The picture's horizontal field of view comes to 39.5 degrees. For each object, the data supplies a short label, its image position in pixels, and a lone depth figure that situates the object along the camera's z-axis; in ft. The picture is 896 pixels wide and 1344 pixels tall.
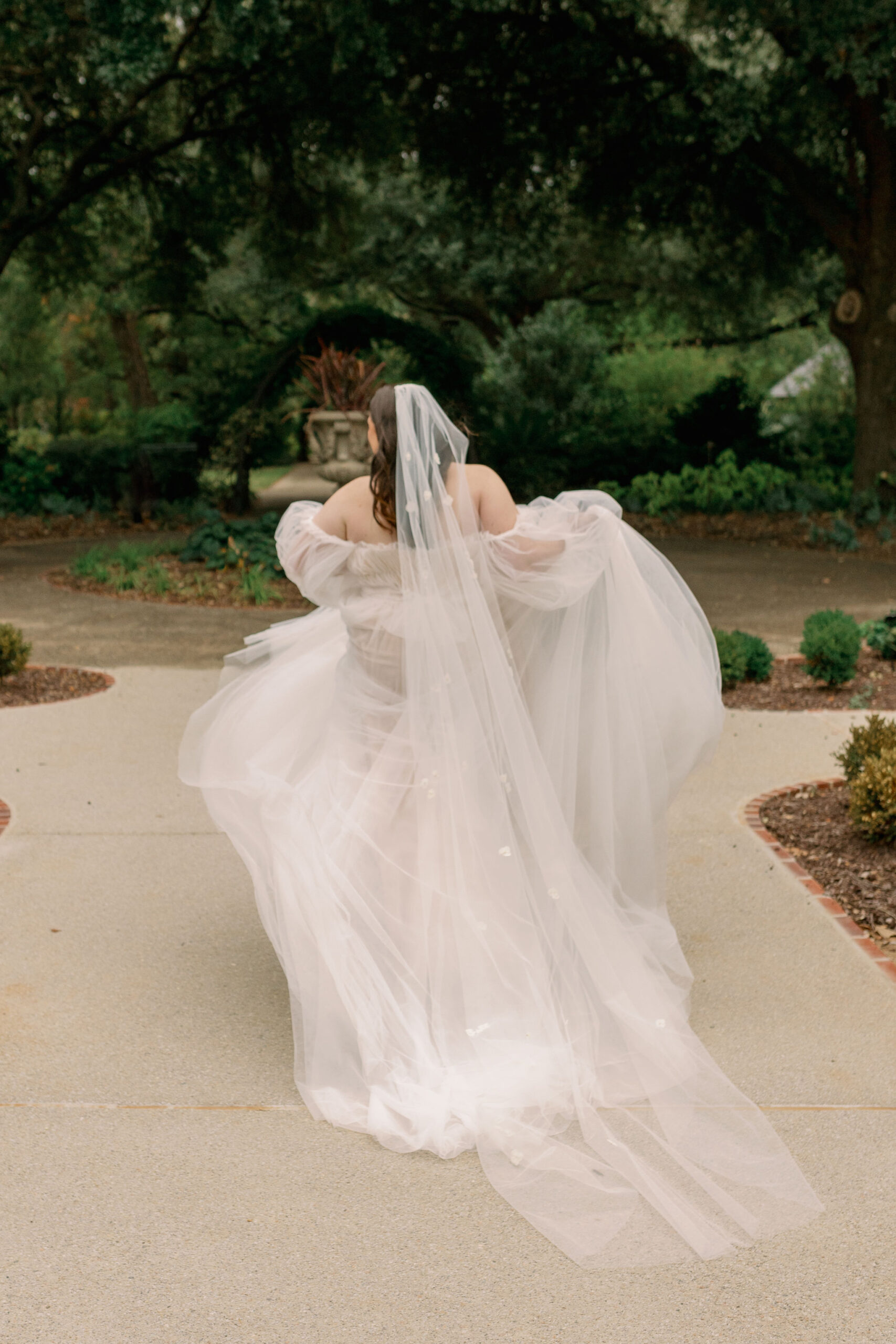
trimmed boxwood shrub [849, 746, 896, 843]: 15.83
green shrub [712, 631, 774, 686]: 25.23
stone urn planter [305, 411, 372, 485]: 42.78
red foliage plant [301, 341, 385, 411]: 43.75
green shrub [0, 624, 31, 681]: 24.86
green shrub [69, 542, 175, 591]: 40.09
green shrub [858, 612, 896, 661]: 27.48
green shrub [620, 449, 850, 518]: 59.52
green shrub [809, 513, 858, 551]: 49.80
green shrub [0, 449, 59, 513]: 59.67
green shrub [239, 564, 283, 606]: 37.14
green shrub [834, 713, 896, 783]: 16.93
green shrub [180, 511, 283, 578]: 41.24
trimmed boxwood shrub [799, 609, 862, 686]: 25.25
